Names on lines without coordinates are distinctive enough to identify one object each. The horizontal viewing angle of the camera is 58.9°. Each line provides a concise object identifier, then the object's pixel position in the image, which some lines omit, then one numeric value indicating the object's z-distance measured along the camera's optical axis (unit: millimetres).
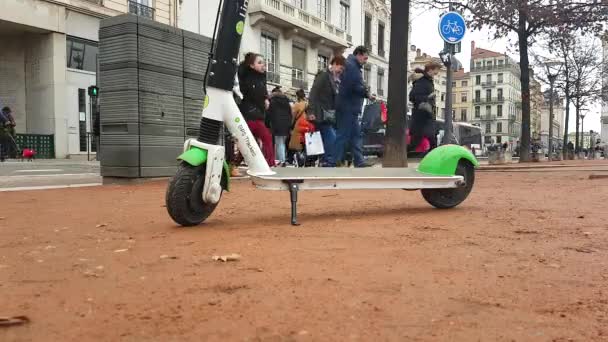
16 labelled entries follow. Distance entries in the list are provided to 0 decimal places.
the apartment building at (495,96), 113000
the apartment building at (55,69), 19797
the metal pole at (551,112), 31789
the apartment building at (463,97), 118562
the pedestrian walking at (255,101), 6788
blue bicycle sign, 9609
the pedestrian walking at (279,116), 9852
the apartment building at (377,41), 39581
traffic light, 17194
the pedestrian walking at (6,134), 16109
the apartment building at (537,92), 33250
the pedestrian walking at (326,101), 8656
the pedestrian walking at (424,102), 8609
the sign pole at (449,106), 9570
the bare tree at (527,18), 13578
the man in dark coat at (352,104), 7379
